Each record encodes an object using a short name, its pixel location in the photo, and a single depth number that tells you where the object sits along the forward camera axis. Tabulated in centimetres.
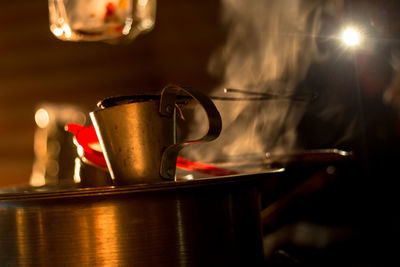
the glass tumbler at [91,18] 109
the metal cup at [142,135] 66
